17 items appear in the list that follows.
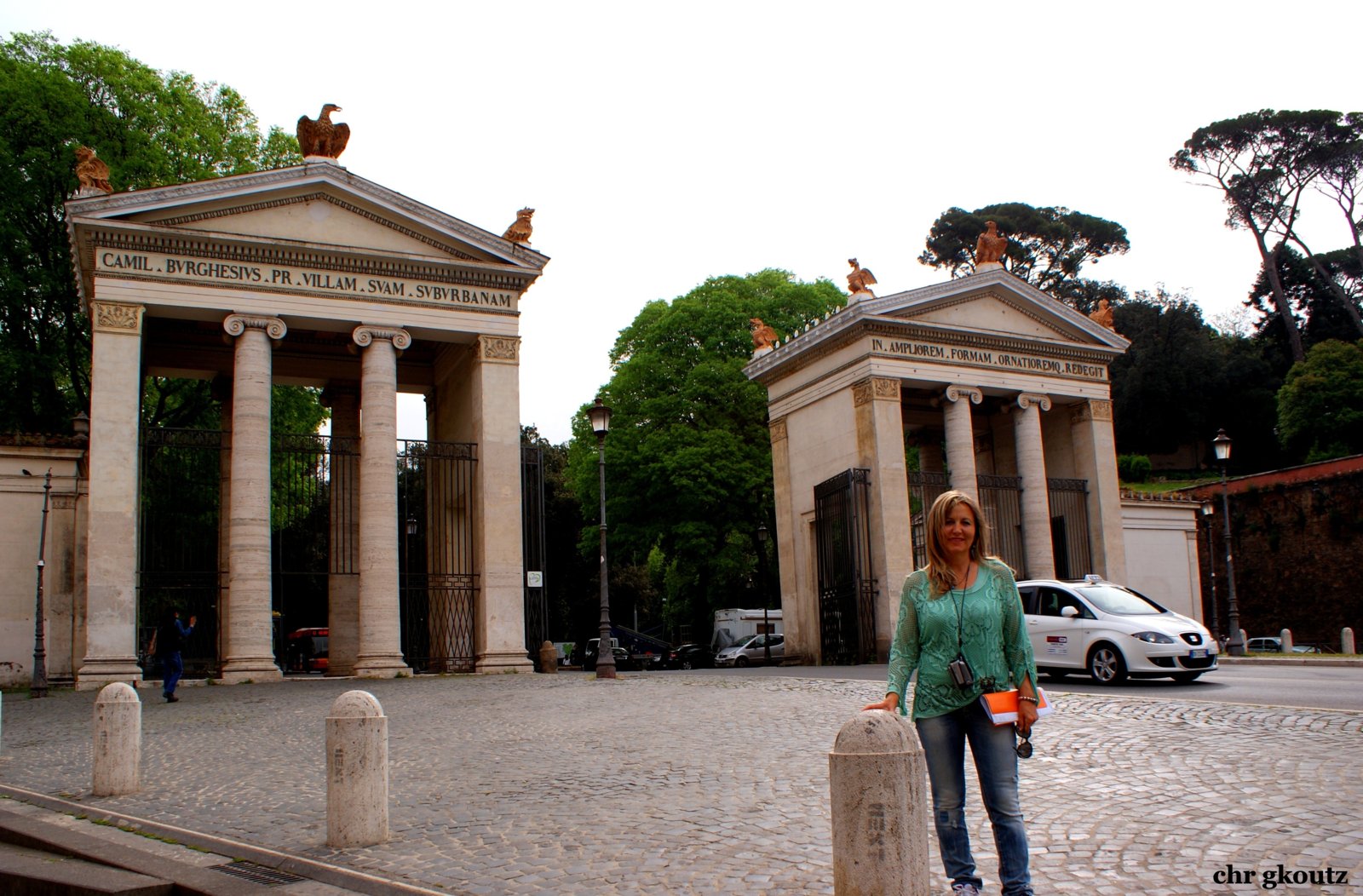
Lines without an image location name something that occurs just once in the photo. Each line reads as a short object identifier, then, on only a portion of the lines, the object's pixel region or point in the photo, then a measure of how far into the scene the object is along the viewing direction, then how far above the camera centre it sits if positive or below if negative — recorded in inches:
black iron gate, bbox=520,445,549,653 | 970.1 +56.8
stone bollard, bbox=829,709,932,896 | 175.2 -36.1
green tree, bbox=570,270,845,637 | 1604.3 +227.2
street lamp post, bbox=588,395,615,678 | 871.7 -14.9
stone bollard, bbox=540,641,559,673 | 980.6 -53.1
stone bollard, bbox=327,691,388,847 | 281.9 -42.9
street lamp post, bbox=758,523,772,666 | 1464.1 +29.7
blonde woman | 194.9 -15.9
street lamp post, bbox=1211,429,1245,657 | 1075.3 -15.9
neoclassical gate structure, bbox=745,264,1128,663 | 1134.4 +166.3
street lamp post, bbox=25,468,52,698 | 798.5 -27.5
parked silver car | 1581.0 -89.3
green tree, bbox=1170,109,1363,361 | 2352.4 +847.9
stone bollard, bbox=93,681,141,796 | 373.1 -41.6
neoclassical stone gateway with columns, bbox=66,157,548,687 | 863.1 +208.3
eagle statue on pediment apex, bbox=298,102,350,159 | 967.0 +402.6
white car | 679.1 -37.4
